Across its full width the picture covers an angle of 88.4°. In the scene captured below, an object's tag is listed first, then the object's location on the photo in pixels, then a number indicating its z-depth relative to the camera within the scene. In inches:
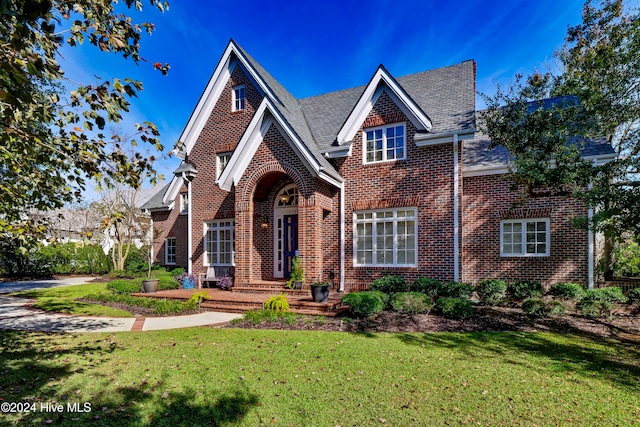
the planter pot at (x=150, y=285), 519.2
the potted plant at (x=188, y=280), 577.0
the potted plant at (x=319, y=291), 395.5
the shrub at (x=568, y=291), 406.0
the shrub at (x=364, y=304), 346.6
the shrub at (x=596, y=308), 354.0
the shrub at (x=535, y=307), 353.7
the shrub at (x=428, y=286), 415.5
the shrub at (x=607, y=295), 387.9
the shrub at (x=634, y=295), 379.2
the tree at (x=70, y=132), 170.3
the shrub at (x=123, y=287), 531.8
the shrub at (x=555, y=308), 350.3
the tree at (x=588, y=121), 299.1
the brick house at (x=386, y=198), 457.7
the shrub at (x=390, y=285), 432.8
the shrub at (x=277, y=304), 378.4
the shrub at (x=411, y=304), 358.9
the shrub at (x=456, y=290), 405.4
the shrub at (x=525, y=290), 431.2
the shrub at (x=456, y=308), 341.1
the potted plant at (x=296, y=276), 460.4
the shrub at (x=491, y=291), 405.7
